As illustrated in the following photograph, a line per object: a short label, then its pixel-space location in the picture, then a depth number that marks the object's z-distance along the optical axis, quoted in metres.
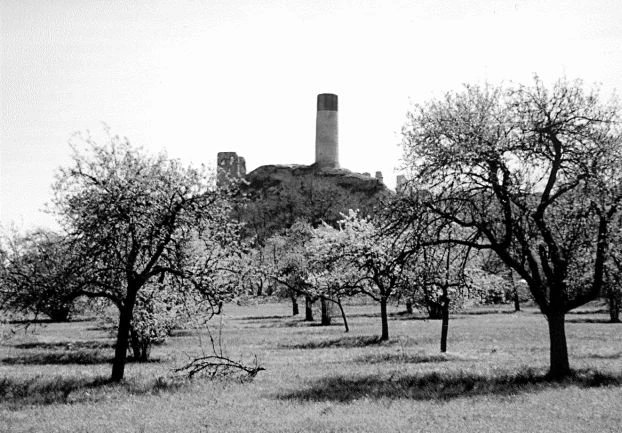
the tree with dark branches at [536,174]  20.98
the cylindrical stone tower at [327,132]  184.62
